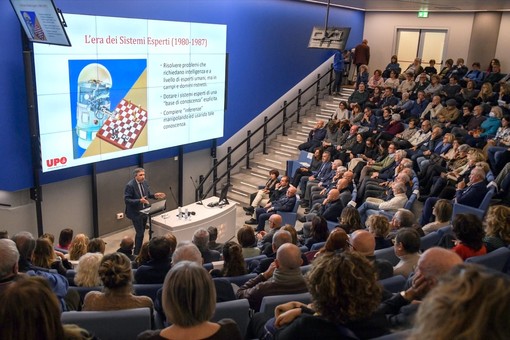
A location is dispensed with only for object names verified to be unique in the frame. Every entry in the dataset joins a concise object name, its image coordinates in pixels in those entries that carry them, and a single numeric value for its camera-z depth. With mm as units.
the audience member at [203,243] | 4632
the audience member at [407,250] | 3516
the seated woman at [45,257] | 3771
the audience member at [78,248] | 4508
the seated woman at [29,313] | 1329
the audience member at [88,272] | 3430
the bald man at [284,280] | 3129
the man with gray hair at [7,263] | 2557
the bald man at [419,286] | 2252
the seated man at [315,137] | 10098
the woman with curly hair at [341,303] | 1779
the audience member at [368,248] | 3320
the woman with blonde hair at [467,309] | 1019
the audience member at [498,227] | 3953
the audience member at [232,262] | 3848
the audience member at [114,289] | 2791
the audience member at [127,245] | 4852
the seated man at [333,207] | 6750
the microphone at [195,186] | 9403
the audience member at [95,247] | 4328
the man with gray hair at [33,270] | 3005
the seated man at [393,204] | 6477
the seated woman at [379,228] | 4434
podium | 6930
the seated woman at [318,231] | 4945
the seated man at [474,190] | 6219
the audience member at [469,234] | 3592
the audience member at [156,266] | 3605
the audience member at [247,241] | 4824
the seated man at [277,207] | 7676
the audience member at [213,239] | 5453
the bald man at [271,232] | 5198
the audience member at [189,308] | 1740
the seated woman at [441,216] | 5043
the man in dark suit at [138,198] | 6957
